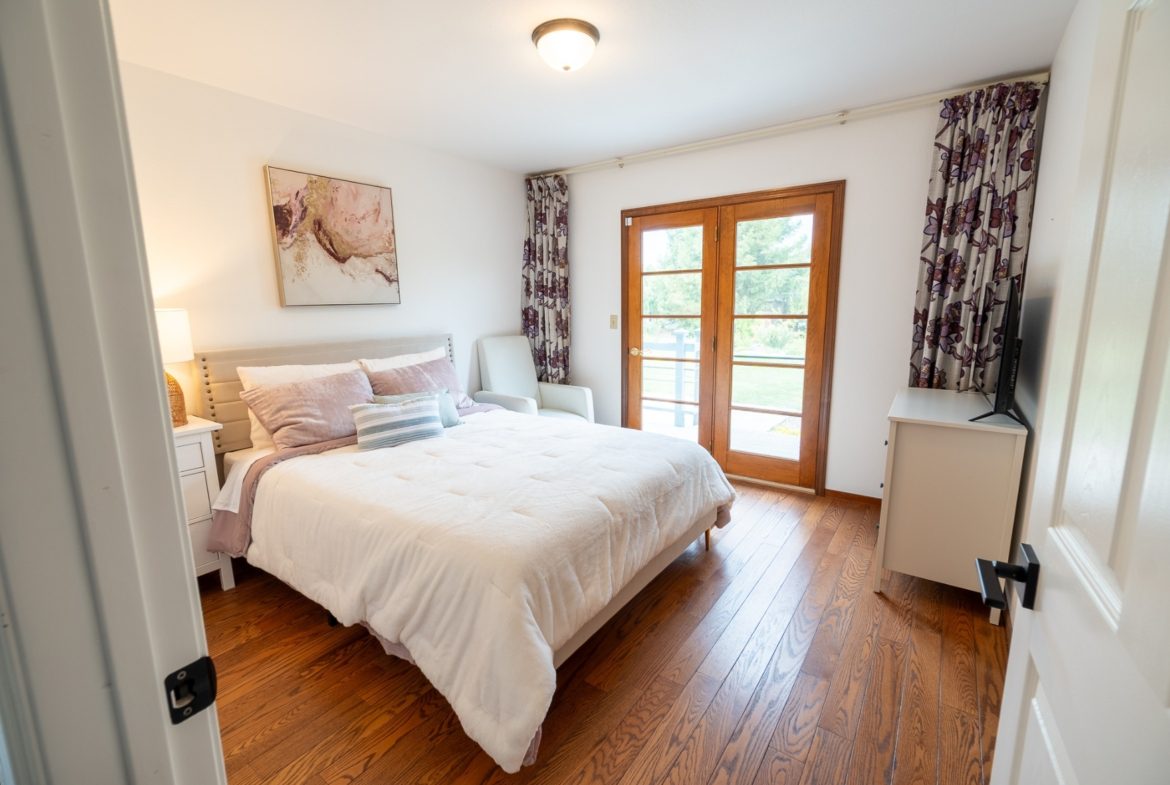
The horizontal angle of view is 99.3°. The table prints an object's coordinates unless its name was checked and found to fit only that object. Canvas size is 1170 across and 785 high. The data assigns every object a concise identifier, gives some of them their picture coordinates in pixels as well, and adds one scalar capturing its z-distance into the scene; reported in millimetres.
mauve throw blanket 2246
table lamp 2203
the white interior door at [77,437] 373
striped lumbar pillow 2533
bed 1417
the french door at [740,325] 3342
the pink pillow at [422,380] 2924
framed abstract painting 2891
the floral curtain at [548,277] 4250
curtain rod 2779
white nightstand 2254
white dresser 2023
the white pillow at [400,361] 3063
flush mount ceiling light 2027
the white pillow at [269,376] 2586
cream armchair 4039
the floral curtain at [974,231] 2566
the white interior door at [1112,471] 478
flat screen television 2029
